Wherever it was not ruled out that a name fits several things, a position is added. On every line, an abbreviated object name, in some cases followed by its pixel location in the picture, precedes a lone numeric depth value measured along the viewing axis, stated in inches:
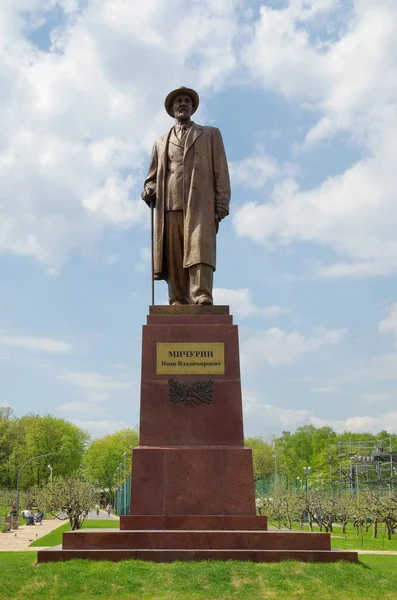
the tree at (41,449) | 2706.7
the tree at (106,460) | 3319.4
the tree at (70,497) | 1216.2
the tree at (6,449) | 2664.9
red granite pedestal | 375.2
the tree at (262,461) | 3326.8
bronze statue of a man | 494.6
